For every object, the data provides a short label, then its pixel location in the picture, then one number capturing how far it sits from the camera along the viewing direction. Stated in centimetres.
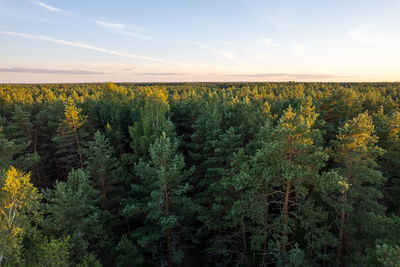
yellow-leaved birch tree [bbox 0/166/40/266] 924
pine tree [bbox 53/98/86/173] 2516
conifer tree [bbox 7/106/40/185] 2734
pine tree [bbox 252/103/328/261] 1154
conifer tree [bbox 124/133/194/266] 1529
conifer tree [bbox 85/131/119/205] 1888
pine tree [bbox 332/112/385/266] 1261
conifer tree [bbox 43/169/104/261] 1305
